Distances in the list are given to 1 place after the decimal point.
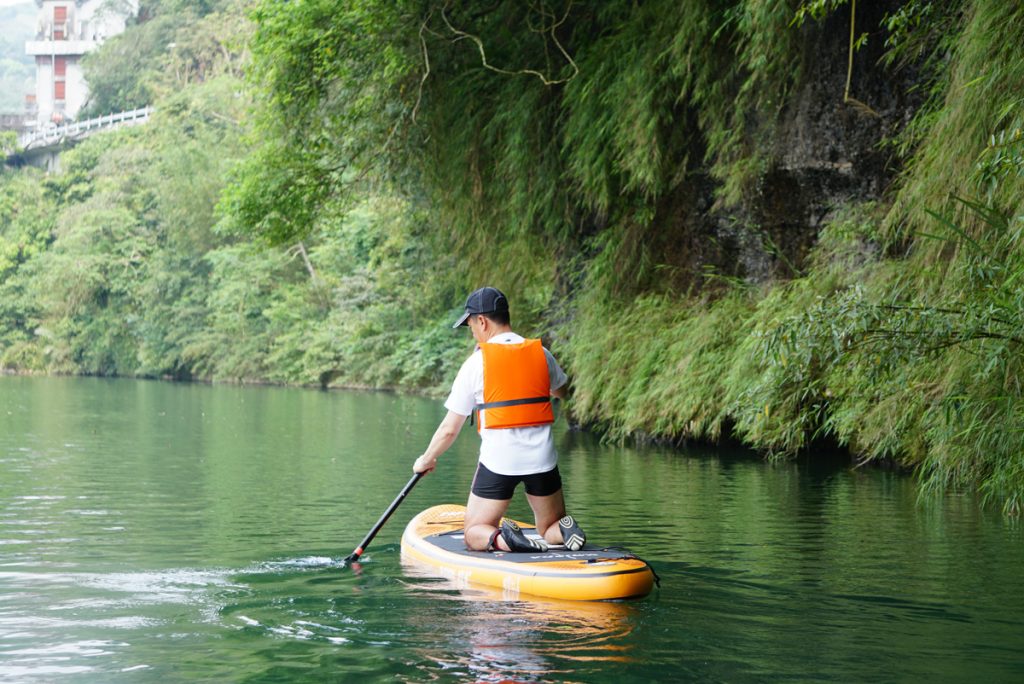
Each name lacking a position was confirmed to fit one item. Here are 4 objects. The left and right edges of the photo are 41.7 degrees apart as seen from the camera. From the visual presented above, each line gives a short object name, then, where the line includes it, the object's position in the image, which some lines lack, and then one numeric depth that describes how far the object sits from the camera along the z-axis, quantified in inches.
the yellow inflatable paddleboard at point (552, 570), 269.0
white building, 3688.5
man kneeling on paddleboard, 293.1
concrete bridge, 2827.3
